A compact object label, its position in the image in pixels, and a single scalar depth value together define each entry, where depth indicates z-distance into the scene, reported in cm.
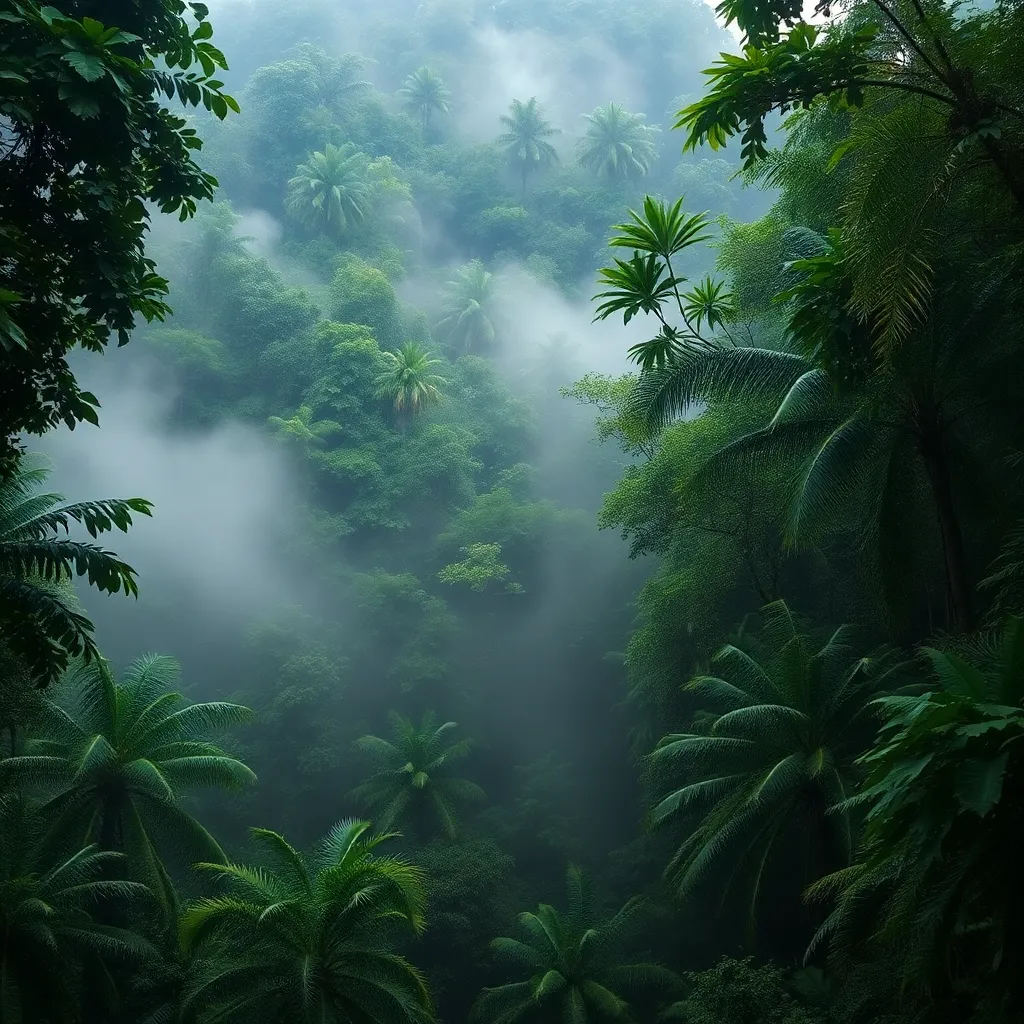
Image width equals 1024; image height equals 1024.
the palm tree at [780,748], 1347
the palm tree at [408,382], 3684
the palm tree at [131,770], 1582
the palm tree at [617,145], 5638
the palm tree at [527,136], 5708
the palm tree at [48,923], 1262
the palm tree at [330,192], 4800
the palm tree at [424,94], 6175
